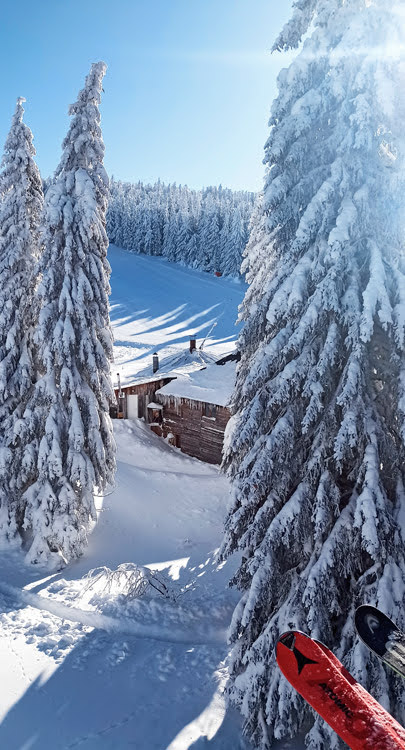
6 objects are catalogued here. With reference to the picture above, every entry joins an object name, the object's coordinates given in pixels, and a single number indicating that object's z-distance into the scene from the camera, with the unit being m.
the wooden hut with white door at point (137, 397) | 27.41
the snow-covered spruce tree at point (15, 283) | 16.16
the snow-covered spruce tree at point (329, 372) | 7.13
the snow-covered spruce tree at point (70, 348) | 15.26
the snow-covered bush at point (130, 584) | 13.94
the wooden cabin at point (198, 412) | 25.36
